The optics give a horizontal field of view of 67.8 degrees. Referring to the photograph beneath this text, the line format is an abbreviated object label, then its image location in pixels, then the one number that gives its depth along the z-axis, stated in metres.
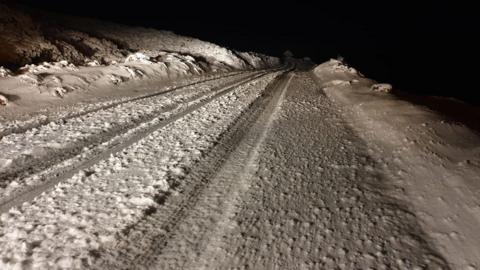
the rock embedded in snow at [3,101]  7.48
